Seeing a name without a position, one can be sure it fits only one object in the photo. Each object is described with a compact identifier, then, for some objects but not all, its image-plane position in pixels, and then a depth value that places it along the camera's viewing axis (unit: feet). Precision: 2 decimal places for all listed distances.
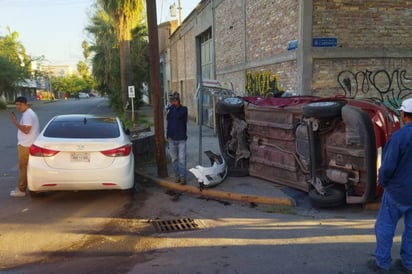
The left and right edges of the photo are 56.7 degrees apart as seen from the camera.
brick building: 30.37
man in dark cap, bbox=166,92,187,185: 24.52
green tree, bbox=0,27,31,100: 140.26
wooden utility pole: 26.11
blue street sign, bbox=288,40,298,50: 31.04
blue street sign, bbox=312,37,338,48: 30.35
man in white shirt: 22.98
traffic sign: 67.35
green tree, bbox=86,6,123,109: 103.42
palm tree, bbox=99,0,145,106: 68.75
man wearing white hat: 11.91
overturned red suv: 18.56
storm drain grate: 17.81
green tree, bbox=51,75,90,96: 395.55
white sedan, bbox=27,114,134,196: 20.38
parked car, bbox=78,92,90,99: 387.80
